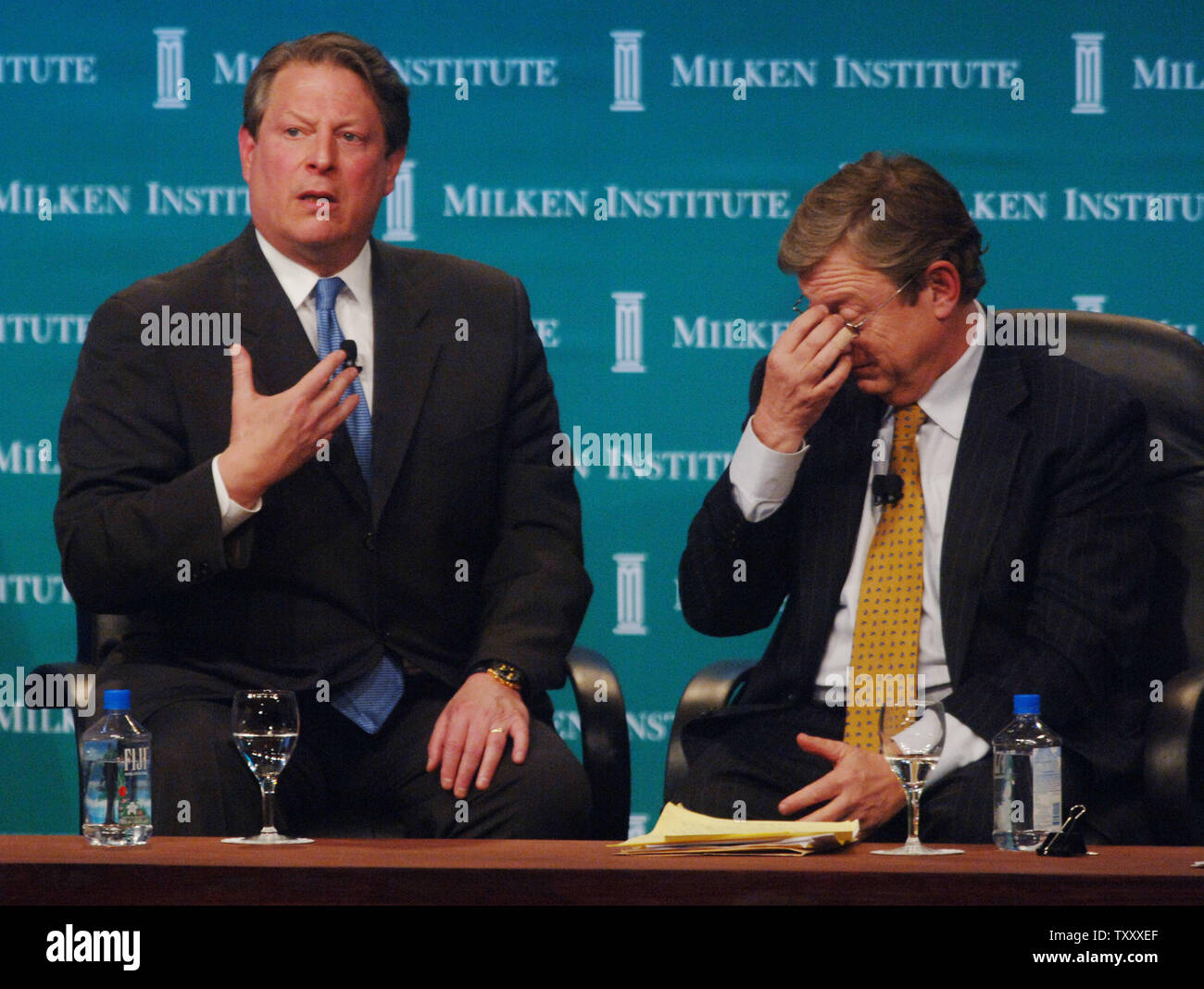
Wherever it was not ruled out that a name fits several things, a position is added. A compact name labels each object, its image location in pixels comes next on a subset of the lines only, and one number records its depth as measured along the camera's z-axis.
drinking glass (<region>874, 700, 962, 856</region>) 4.06
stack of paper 3.74
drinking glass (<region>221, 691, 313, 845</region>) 4.16
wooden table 3.43
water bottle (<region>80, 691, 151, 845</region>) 4.10
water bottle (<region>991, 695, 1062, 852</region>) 4.06
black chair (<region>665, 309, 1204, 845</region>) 5.21
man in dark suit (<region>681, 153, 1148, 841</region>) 4.95
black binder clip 3.85
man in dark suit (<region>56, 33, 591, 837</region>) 4.85
